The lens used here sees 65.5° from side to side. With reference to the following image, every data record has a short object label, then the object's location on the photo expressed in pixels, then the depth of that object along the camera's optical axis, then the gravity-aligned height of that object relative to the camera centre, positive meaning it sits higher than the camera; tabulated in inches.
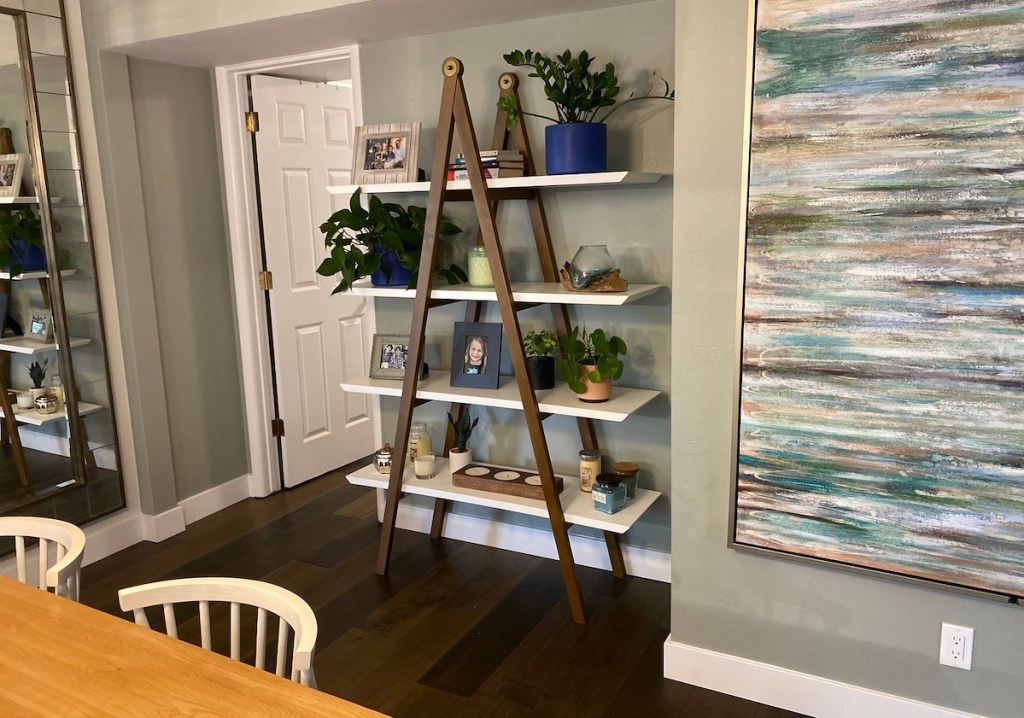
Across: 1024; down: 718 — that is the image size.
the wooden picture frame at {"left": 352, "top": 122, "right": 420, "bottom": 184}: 120.2 +8.9
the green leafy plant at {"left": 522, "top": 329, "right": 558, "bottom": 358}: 113.3 -19.1
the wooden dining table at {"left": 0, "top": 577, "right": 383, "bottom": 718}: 46.4 -27.8
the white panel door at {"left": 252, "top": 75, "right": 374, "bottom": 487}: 153.6 -12.7
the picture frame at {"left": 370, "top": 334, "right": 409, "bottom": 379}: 128.3 -22.9
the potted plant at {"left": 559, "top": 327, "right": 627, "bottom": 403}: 105.6 -20.9
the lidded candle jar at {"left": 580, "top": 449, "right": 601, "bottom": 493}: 113.4 -36.3
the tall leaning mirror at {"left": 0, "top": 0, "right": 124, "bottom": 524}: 117.5 -10.9
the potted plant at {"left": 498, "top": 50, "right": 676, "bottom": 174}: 102.9 +13.3
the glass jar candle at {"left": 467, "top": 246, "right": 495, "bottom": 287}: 114.3 -8.1
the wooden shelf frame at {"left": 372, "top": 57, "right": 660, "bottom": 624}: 105.3 -11.1
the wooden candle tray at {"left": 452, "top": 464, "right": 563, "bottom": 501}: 113.7 -39.3
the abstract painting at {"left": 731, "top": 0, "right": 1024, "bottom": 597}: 69.8 -7.9
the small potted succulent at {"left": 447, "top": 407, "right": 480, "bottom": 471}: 126.0 -36.3
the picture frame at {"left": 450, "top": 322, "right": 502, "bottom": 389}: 117.3 -21.1
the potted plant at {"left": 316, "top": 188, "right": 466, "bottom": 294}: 116.3 -4.5
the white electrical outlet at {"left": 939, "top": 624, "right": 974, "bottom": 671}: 77.4 -43.3
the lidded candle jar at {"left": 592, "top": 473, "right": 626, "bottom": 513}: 106.3 -38.1
